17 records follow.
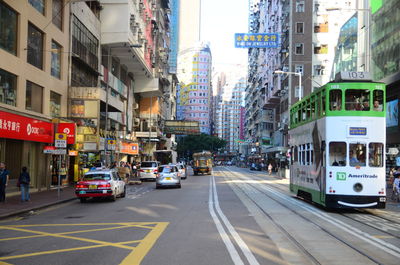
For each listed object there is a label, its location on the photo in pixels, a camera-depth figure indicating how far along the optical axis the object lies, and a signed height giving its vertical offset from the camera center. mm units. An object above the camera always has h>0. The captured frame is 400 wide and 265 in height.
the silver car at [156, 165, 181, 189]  30641 -1705
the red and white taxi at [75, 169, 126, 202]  20984 -1589
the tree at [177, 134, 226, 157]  118438 +2290
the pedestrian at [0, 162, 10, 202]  19344 -1322
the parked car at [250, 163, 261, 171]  87875 -2791
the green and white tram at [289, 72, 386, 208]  15945 +334
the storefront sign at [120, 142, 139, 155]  50688 +359
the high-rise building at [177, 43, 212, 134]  171250 +26991
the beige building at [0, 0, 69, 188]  22297 +3954
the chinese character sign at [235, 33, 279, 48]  25125 +6273
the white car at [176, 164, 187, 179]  45494 -1924
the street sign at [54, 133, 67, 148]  22750 +520
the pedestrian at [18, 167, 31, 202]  19955 -1438
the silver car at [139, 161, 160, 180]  41250 -1792
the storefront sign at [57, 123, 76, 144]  28147 +1276
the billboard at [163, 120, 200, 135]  85019 +4610
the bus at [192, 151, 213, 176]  58594 -1312
